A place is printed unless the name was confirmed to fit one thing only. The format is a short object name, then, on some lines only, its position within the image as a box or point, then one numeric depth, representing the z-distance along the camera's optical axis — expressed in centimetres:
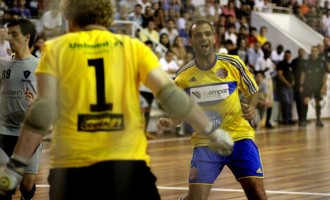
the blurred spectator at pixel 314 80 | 2202
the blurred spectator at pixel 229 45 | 2080
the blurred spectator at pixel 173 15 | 2141
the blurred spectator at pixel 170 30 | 2052
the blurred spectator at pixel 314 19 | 2989
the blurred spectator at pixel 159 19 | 2081
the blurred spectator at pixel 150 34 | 1948
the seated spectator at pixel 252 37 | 2334
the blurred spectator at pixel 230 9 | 2411
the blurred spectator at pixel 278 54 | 2371
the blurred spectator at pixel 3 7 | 1582
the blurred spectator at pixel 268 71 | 2170
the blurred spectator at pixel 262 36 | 2442
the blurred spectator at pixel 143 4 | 2081
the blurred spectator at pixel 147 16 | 2025
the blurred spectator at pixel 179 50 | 1882
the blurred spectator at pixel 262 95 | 2095
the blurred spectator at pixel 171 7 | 2153
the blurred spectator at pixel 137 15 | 1991
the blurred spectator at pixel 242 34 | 2249
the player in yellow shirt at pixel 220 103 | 667
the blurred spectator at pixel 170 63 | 1780
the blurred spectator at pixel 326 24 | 2945
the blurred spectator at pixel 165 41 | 1964
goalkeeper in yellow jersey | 411
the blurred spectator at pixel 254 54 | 2180
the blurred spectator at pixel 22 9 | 1553
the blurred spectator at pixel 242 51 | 2128
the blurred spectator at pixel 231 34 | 2223
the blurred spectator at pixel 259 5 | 2778
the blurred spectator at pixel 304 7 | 2995
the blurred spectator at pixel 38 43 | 1500
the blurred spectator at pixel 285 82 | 2245
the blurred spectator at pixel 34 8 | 1572
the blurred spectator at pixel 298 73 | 2245
